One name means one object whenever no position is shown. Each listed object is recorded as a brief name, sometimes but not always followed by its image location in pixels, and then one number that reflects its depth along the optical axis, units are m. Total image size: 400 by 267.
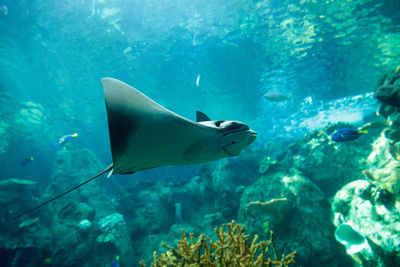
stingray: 1.67
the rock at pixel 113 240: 6.81
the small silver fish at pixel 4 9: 10.53
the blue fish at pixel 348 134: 5.60
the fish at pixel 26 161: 11.66
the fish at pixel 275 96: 11.43
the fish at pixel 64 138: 10.57
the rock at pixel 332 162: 6.70
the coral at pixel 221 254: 2.43
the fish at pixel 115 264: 5.30
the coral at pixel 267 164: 7.96
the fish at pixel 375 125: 6.77
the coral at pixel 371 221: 3.68
